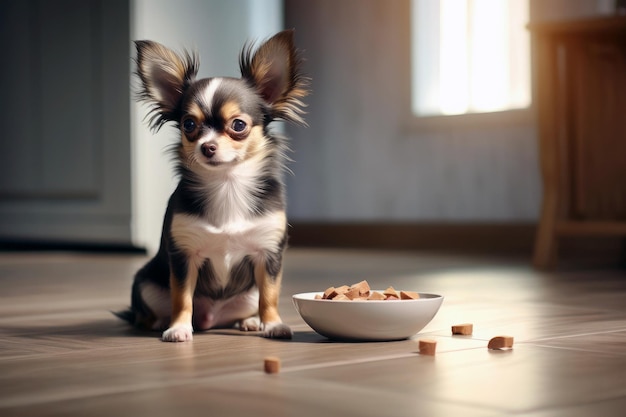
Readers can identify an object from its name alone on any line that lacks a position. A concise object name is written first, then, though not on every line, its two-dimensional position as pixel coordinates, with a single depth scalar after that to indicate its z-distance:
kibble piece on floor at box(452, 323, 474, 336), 1.22
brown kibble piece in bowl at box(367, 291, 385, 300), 1.18
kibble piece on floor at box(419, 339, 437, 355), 1.09
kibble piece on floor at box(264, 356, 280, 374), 1.01
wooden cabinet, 2.09
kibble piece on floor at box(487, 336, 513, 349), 1.12
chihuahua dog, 1.19
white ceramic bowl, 1.15
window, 2.90
